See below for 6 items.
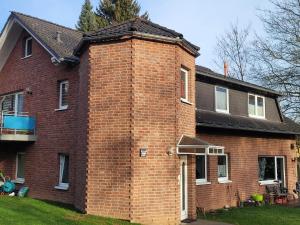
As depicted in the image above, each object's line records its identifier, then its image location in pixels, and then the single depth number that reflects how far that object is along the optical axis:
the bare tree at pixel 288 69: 18.92
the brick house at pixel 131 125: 9.78
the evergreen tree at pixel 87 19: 33.69
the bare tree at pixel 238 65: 32.50
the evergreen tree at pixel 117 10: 31.14
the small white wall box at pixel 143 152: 9.66
